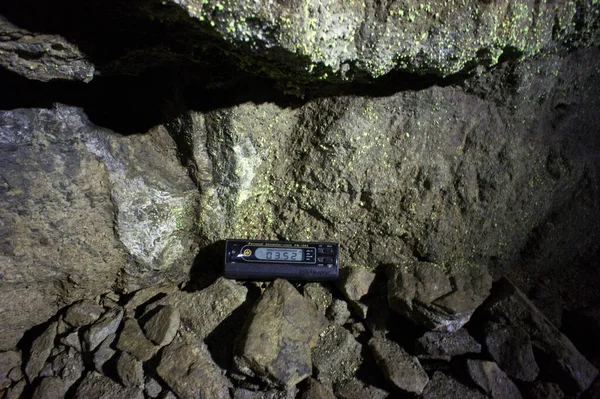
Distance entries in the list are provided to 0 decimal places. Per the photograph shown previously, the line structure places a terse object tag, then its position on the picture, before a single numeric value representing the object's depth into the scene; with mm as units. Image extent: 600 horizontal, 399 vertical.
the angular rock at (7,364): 382
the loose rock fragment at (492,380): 339
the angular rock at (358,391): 353
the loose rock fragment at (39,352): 377
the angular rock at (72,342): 379
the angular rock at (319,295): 393
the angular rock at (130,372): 353
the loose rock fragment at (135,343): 359
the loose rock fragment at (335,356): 365
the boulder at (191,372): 342
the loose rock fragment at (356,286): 385
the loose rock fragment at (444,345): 356
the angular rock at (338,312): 387
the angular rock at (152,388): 350
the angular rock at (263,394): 350
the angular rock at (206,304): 374
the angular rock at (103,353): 364
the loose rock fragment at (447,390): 342
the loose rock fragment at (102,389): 351
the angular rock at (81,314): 391
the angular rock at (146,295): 397
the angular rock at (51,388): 358
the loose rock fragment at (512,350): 345
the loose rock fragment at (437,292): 354
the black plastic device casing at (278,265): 383
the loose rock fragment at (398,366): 345
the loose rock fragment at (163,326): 362
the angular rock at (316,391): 350
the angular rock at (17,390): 374
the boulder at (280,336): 334
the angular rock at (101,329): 372
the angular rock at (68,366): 368
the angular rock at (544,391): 341
